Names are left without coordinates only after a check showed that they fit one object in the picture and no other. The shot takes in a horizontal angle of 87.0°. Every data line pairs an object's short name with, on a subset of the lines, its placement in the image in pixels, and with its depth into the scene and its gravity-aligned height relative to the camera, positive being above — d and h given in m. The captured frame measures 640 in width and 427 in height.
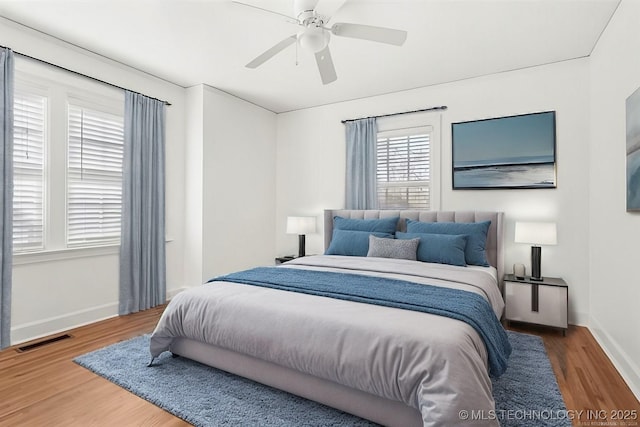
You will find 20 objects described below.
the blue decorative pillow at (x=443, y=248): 3.20 -0.32
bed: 1.49 -0.69
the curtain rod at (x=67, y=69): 2.86 +1.33
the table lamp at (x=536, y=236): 3.17 -0.20
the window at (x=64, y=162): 2.90 +0.48
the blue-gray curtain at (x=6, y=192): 2.66 +0.16
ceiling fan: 2.17 +1.23
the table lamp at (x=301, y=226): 4.62 -0.16
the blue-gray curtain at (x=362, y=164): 4.45 +0.67
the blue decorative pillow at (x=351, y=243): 3.72 -0.32
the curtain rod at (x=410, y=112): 4.02 +1.29
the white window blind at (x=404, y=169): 4.19 +0.59
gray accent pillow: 3.38 -0.34
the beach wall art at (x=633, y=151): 2.10 +0.42
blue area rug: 1.82 -1.09
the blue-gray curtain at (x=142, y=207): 3.58 +0.07
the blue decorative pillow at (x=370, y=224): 3.85 -0.12
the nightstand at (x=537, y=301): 3.10 -0.81
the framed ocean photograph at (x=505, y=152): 3.49 +0.69
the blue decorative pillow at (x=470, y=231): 3.33 -0.17
